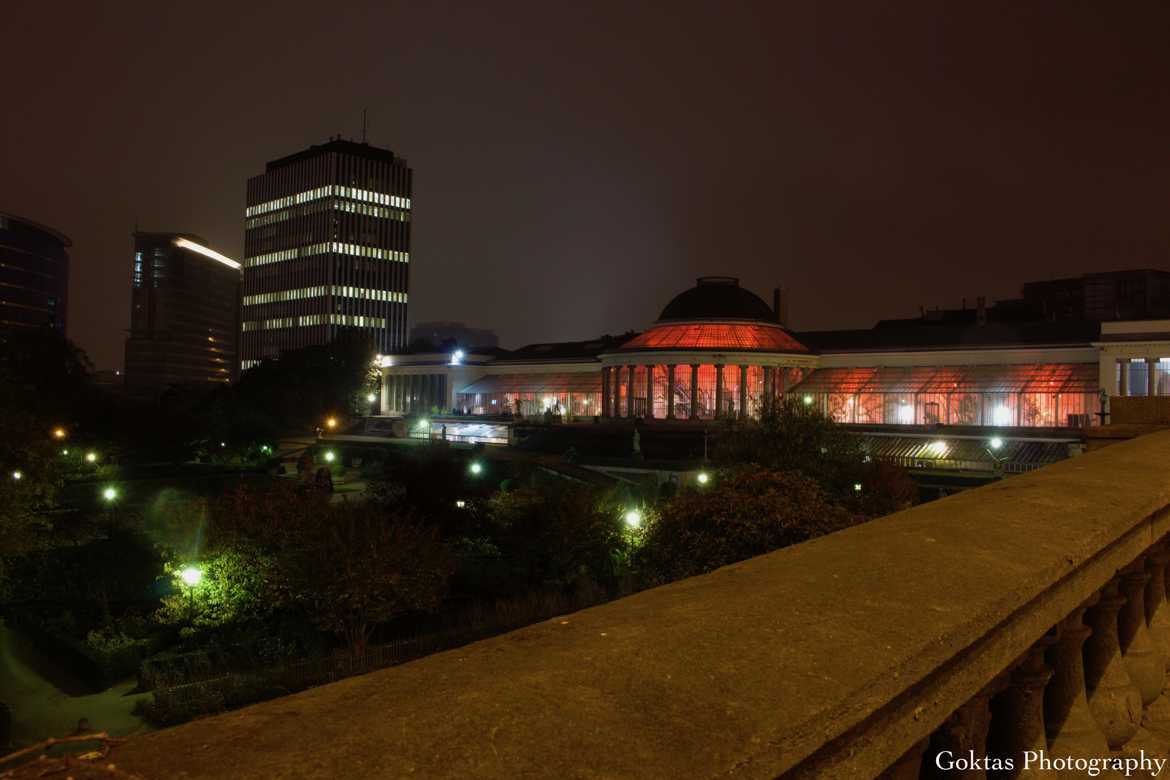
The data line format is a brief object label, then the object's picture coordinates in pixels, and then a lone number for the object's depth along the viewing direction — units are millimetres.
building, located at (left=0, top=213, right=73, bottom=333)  144125
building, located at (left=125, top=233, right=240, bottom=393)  197250
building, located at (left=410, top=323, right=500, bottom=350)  102675
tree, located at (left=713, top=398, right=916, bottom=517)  33156
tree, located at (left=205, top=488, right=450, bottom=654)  23766
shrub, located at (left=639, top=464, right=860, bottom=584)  22641
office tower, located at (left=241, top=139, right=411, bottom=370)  140750
